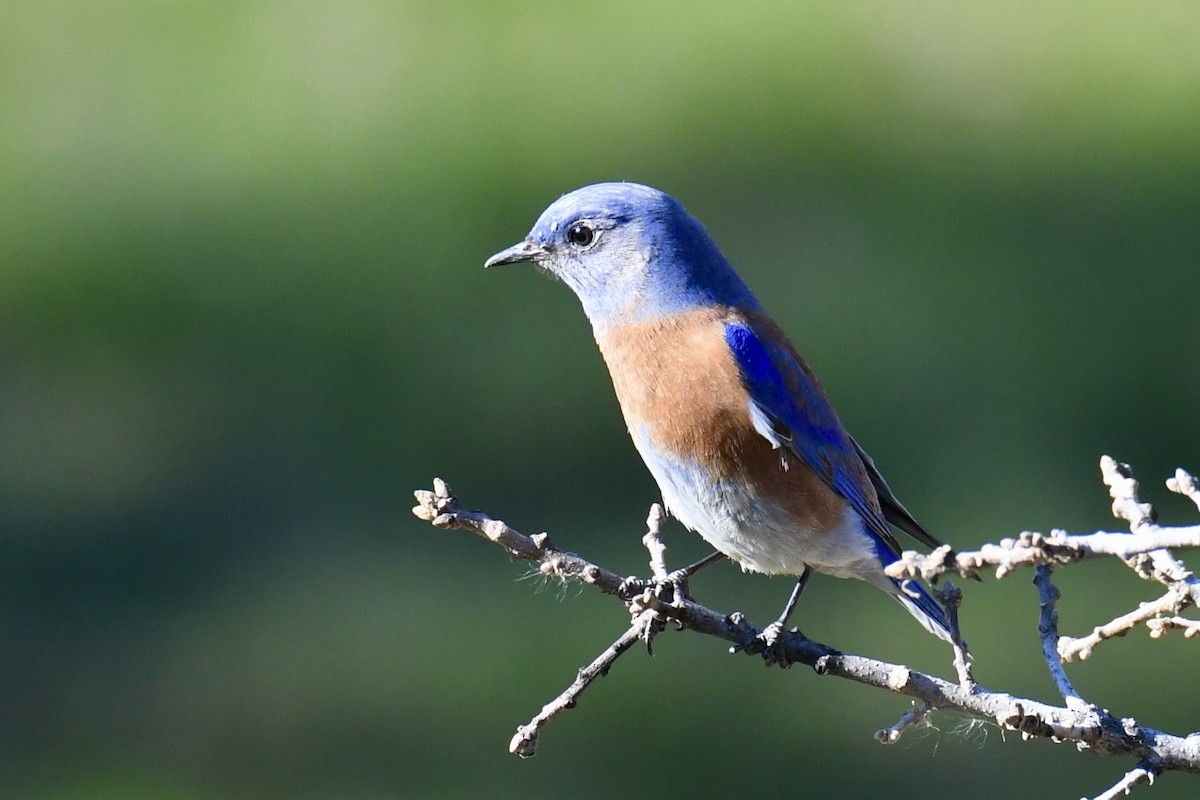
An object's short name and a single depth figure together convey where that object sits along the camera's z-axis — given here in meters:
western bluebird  8.76
